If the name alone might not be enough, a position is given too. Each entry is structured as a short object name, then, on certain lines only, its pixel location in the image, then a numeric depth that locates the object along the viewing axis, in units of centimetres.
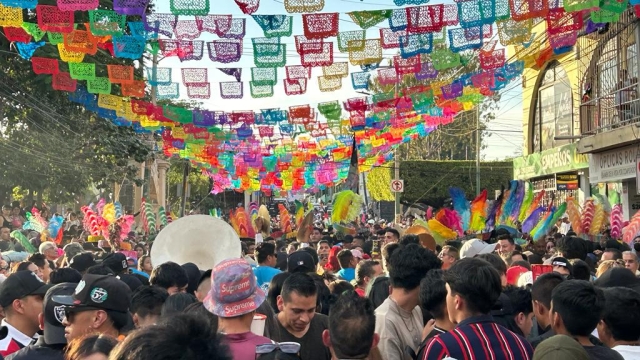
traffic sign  2892
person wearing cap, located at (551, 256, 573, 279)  774
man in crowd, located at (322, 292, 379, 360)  403
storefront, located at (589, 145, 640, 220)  1870
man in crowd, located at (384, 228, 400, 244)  1221
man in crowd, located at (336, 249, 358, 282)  952
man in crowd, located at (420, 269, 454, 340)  485
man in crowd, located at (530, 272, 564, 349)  552
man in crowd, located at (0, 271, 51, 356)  508
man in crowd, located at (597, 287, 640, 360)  464
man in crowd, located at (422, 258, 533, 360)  397
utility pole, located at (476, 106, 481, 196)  3637
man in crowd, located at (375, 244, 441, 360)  506
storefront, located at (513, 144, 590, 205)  2430
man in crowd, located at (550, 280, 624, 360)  436
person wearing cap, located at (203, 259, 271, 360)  424
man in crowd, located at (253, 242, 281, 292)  852
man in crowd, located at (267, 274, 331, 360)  535
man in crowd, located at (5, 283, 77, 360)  408
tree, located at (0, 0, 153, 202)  1767
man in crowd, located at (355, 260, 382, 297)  795
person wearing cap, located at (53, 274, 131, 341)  430
